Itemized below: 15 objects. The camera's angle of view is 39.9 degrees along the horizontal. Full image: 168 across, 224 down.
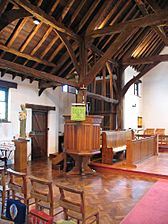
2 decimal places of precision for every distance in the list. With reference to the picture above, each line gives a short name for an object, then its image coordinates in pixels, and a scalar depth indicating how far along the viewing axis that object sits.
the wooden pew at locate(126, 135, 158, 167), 6.83
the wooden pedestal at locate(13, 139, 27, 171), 6.76
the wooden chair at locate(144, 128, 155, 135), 12.68
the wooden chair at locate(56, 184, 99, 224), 2.58
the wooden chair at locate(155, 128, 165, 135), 12.71
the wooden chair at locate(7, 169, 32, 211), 3.05
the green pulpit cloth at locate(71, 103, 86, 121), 6.02
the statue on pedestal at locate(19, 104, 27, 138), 7.10
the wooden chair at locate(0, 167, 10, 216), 3.26
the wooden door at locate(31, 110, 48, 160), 8.93
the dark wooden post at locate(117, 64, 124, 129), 10.43
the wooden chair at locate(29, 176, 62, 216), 2.80
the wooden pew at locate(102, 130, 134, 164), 7.18
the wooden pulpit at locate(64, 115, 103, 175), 6.13
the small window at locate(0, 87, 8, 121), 7.61
